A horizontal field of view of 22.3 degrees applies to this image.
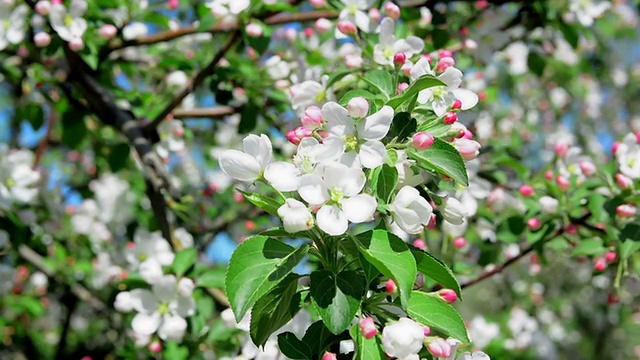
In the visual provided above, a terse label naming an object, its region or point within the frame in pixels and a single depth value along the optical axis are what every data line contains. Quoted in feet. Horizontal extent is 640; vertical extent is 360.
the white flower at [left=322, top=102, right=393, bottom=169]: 2.49
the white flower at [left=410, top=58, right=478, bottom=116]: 2.65
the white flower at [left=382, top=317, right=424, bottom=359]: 2.43
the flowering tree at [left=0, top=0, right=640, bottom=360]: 2.50
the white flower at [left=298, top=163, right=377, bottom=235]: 2.46
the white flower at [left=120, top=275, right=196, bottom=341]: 3.19
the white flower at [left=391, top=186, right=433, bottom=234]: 2.50
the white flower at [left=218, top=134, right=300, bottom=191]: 2.56
